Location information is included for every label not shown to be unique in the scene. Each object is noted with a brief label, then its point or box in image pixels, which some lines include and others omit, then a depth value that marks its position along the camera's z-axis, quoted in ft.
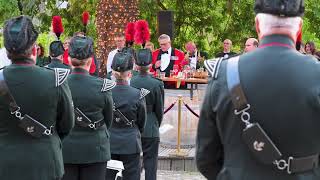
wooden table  55.22
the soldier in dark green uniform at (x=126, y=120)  32.76
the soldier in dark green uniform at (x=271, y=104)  15.54
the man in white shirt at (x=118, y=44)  53.82
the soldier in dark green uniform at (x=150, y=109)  37.58
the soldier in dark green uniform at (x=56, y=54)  39.87
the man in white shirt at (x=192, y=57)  71.13
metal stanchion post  51.42
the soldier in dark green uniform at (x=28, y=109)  21.41
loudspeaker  79.75
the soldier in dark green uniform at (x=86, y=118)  27.51
